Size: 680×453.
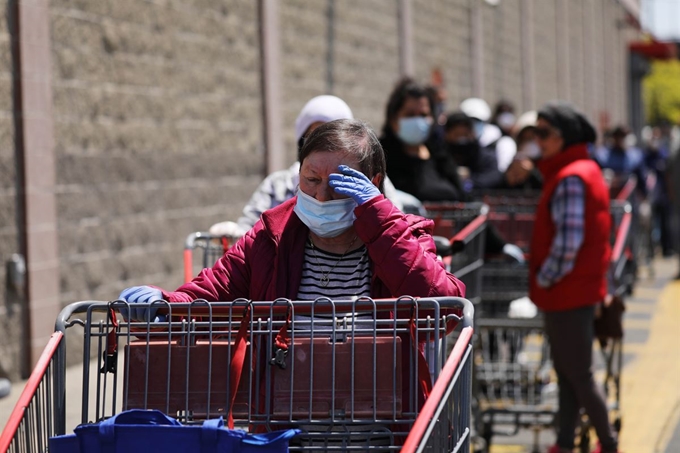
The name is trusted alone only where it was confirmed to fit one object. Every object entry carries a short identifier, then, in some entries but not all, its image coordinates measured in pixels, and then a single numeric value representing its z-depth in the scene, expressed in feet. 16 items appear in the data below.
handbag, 41.50
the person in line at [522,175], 59.26
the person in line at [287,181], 34.40
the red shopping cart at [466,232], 38.16
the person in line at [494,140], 69.72
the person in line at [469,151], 64.49
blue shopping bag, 18.85
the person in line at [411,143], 44.39
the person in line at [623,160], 117.80
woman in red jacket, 22.36
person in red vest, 39.88
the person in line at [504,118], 87.92
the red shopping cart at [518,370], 43.09
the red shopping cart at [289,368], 20.97
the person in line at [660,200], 120.37
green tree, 411.17
